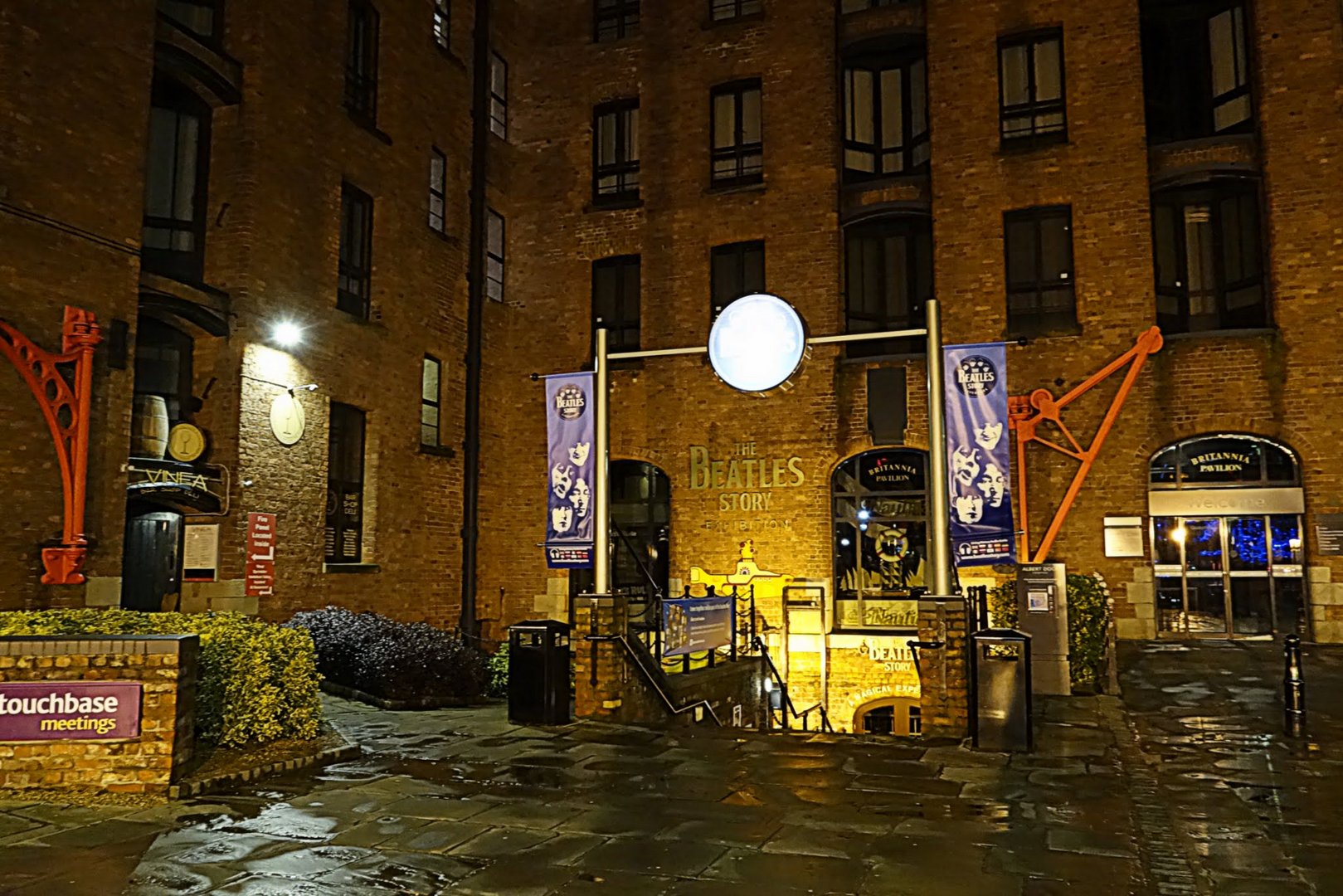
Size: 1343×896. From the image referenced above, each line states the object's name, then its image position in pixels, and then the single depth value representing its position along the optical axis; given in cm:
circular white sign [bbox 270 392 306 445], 1515
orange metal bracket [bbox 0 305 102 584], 1183
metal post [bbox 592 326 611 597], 1180
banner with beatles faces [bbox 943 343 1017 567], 1059
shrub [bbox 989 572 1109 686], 1301
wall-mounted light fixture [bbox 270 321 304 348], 1527
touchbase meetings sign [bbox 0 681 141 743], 752
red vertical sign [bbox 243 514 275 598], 1426
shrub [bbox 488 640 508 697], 1496
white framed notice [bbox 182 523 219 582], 1395
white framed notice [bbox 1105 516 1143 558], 1683
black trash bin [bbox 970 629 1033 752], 932
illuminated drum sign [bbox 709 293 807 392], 1056
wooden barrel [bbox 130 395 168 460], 1379
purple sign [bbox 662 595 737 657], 1307
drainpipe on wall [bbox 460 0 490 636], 1981
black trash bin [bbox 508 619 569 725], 1098
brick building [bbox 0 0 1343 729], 1514
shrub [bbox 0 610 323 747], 871
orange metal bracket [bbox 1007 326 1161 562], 1673
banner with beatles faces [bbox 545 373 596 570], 1221
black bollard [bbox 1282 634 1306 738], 1038
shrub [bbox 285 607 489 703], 1297
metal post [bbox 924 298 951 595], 1024
